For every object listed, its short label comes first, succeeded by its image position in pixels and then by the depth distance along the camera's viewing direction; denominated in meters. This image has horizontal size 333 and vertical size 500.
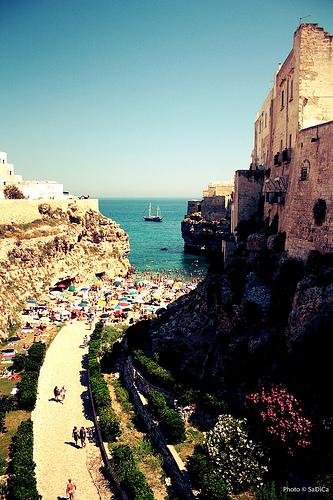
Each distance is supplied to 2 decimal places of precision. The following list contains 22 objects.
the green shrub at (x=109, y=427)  20.11
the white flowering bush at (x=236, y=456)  15.78
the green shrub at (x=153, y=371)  22.71
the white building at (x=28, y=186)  65.19
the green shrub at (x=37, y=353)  29.00
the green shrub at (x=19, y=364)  28.06
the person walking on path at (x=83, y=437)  20.42
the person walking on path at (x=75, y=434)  20.45
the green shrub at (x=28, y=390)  23.36
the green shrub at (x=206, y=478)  14.94
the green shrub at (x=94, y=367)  26.59
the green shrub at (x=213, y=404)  19.41
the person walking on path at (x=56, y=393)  24.54
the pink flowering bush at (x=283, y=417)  15.35
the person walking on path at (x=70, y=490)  16.62
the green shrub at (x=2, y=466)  17.84
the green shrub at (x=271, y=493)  14.54
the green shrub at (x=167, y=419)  18.81
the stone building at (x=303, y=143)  20.75
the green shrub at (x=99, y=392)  22.62
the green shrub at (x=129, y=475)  15.84
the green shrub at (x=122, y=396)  23.20
